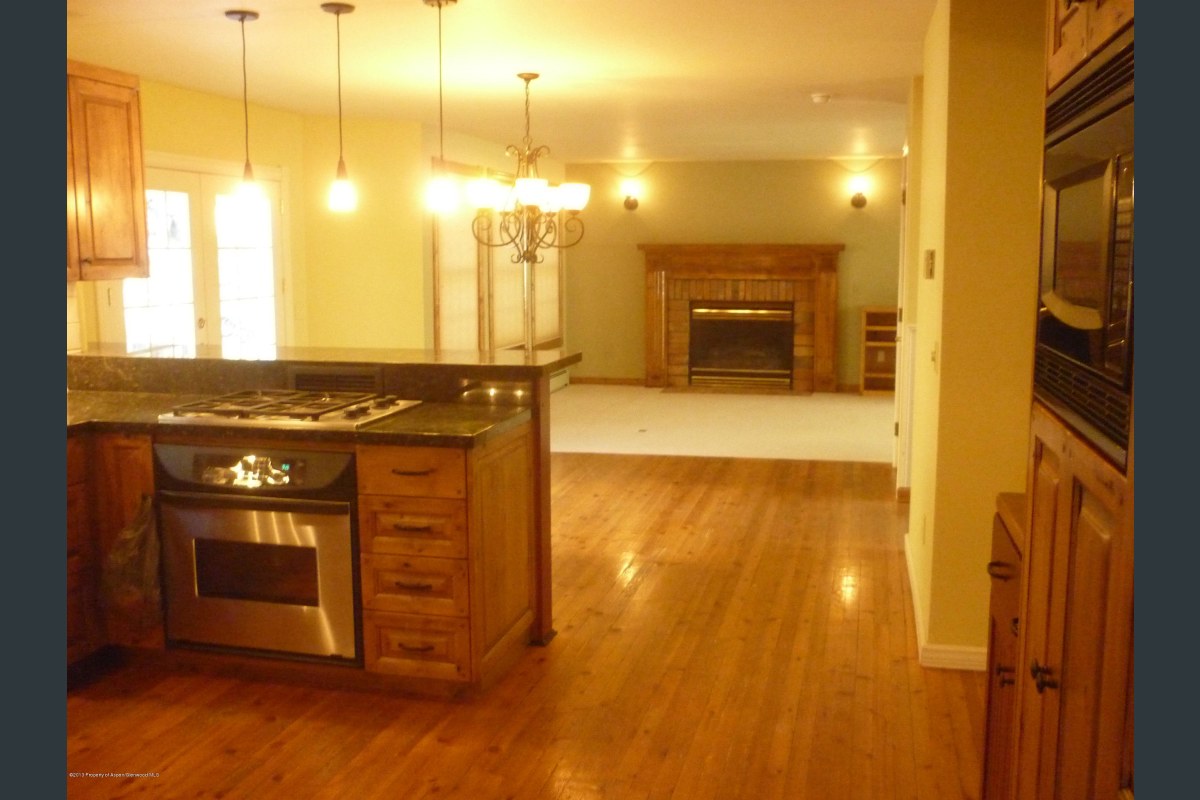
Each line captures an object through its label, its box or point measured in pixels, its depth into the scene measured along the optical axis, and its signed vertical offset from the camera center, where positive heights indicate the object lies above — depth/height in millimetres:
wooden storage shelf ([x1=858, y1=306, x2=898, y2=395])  10641 -663
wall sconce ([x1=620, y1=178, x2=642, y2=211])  11273 +1014
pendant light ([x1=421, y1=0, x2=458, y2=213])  5098 +455
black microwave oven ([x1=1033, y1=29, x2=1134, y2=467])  1095 +38
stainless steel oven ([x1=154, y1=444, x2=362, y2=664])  3465 -873
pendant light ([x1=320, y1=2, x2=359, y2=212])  4645 +415
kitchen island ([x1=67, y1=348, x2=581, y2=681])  3439 -434
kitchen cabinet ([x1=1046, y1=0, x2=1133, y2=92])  1148 +314
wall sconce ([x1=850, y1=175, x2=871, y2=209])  10703 +979
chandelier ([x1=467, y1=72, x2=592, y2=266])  5328 +455
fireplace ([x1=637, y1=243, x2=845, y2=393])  10938 -203
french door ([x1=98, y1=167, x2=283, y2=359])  5773 +81
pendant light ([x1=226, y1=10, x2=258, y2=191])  4125 +1054
